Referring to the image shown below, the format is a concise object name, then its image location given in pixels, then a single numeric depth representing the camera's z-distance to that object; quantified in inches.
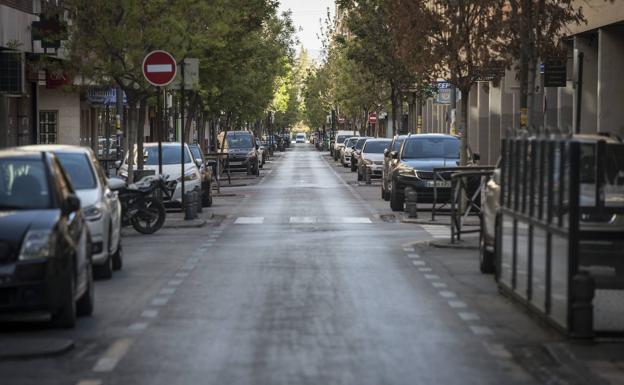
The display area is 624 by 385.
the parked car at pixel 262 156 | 3237.2
